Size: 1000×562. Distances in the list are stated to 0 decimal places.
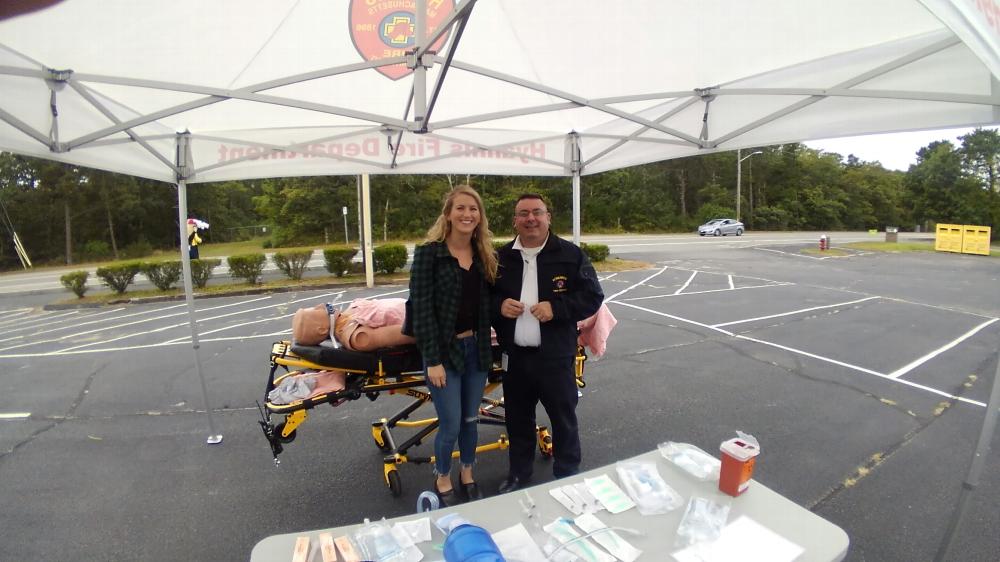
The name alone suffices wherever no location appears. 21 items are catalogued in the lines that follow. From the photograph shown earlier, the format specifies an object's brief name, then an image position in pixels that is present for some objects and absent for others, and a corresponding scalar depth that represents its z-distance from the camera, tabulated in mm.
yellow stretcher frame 2812
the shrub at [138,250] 30000
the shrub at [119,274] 12688
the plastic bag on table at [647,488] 1670
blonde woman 2441
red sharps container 1685
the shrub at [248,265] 13359
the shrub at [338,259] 13781
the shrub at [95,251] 28638
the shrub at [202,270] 13159
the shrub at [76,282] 12672
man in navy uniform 2535
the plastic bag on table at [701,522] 1499
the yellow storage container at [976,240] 19344
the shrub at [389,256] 14172
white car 32625
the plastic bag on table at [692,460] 1878
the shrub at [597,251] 16328
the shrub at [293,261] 13838
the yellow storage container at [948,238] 20266
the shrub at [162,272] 13094
